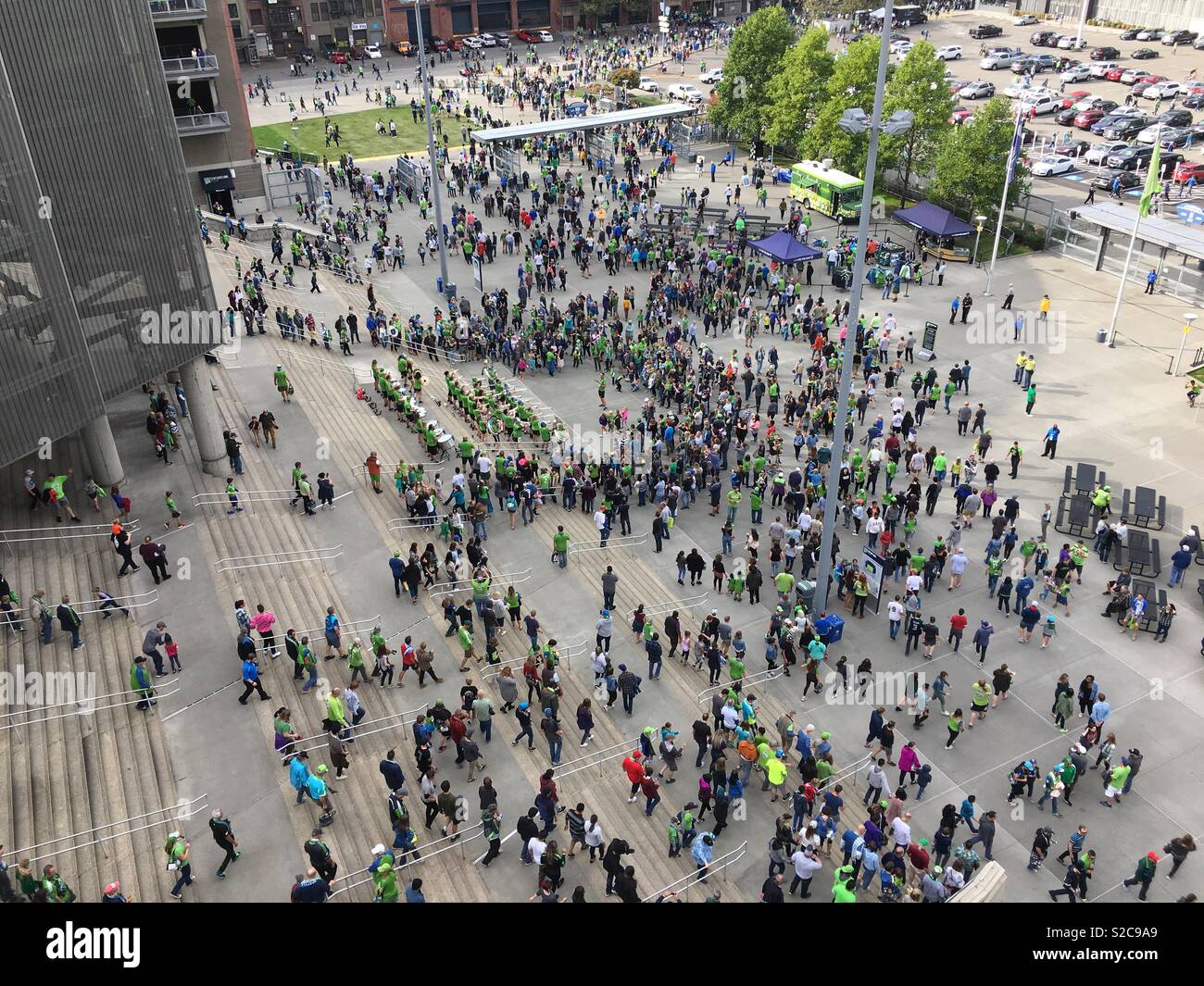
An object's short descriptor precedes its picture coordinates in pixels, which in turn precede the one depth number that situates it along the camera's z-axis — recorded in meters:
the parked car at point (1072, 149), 58.78
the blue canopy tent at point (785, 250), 40.09
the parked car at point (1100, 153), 56.25
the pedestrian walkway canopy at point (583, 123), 54.28
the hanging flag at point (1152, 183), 32.82
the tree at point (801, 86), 52.38
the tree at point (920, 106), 46.91
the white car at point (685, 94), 71.94
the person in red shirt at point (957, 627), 21.80
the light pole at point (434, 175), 36.51
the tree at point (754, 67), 56.72
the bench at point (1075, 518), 26.36
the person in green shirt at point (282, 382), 29.55
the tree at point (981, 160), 43.28
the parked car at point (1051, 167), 55.31
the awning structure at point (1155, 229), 37.34
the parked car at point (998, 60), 80.44
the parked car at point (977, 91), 71.23
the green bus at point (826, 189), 47.75
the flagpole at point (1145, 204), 33.03
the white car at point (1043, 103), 66.98
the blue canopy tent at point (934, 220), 42.72
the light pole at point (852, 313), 18.44
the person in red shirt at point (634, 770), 17.52
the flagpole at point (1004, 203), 37.79
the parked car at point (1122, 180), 51.38
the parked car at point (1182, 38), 83.62
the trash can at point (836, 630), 22.30
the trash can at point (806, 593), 23.09
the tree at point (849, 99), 49.09
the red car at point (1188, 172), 51.72
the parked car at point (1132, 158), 54.88
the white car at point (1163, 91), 67.38
